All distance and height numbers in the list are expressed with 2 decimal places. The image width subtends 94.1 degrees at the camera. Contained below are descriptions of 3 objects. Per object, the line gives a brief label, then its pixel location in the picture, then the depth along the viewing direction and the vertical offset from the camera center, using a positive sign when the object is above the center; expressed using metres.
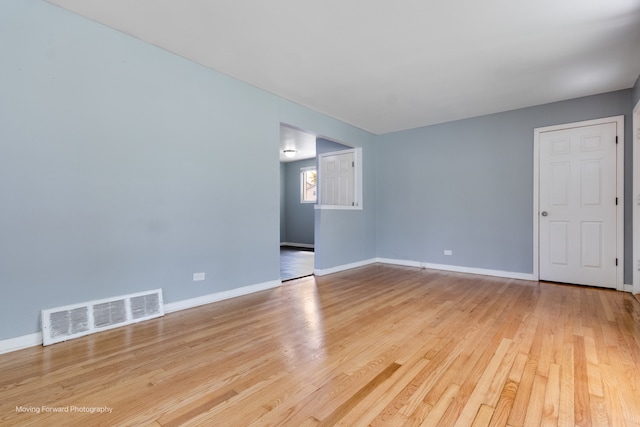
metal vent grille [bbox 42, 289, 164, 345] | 2.28 -0.87
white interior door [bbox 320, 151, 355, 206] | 5.82 +0.67
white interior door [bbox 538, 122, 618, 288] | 3.95 +0.10
